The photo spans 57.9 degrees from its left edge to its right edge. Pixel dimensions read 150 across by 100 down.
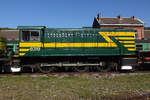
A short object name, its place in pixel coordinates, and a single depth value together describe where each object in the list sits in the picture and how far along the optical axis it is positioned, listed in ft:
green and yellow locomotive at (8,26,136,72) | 31.73
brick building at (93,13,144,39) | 101.09
